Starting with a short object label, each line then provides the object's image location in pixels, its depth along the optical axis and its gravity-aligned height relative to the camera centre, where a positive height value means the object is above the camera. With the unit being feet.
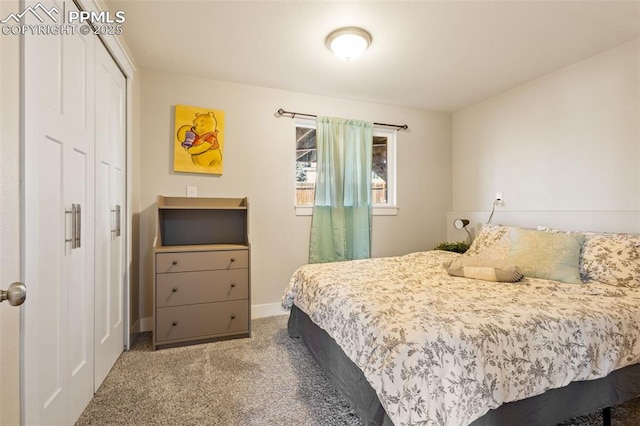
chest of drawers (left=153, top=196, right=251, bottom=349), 7.37 -2.16
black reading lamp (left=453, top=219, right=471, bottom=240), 10.97 -0.43
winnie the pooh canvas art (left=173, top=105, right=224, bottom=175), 8.92 +2.25
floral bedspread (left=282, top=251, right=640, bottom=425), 3.40 -1.75
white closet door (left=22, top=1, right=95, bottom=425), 3.44 -0.18
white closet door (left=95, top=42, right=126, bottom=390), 5.67 +0.02
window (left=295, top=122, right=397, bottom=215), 10.61 +1.66
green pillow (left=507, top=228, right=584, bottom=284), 6.44 -1.03
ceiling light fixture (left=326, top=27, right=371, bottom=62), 6.66 +4.01
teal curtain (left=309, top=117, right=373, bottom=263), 10.43 +0.72
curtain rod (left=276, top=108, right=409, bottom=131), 9.94 +3.41
